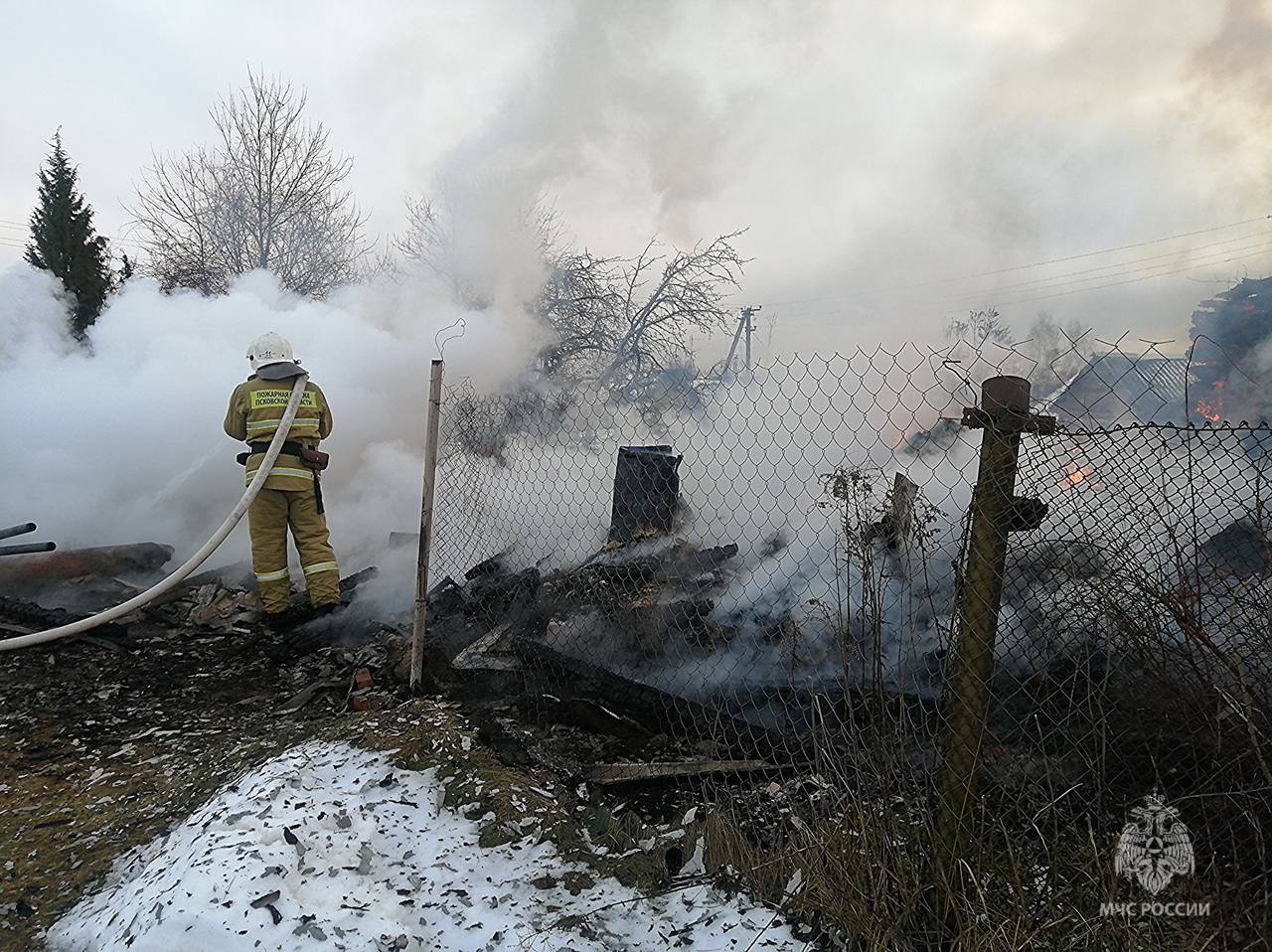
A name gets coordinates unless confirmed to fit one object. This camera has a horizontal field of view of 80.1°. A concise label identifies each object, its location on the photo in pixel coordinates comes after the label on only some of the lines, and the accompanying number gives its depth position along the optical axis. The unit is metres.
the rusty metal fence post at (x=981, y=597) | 1.94
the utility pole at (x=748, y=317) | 19.45
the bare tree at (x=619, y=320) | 13.53
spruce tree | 17.83
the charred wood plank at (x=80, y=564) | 6.13
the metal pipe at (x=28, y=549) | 5.16
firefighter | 5.35
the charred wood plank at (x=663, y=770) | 3.03
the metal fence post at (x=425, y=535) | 3.88
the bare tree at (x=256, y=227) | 17.22
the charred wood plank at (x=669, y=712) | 3.23
